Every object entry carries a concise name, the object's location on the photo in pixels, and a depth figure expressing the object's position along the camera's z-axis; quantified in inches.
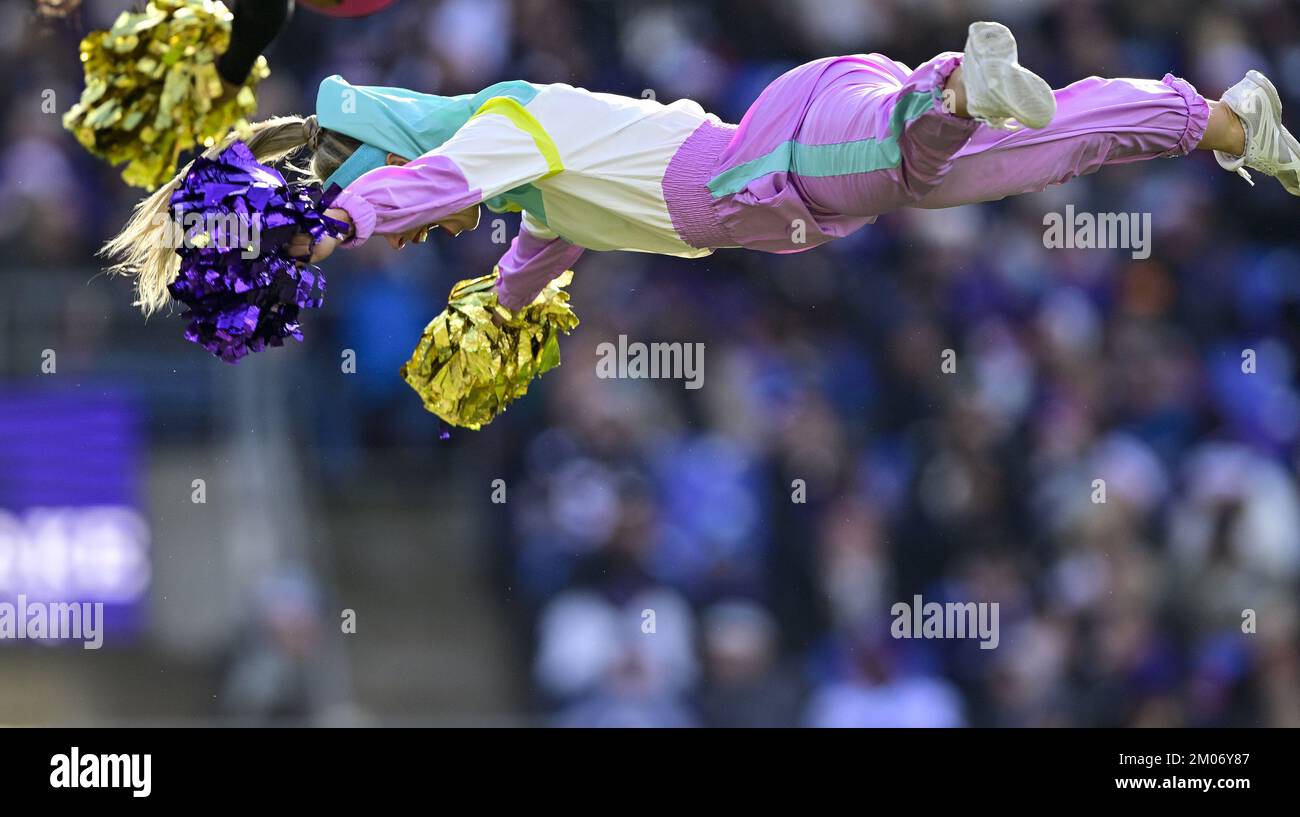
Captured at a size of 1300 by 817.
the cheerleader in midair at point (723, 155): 275.6
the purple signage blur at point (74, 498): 486.3
